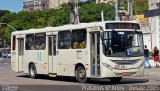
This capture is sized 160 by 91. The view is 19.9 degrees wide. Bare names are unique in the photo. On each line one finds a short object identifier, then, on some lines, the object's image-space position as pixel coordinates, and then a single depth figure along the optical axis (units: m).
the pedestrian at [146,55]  31.97
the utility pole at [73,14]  40.41
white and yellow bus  20.75
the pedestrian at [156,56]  32.39
